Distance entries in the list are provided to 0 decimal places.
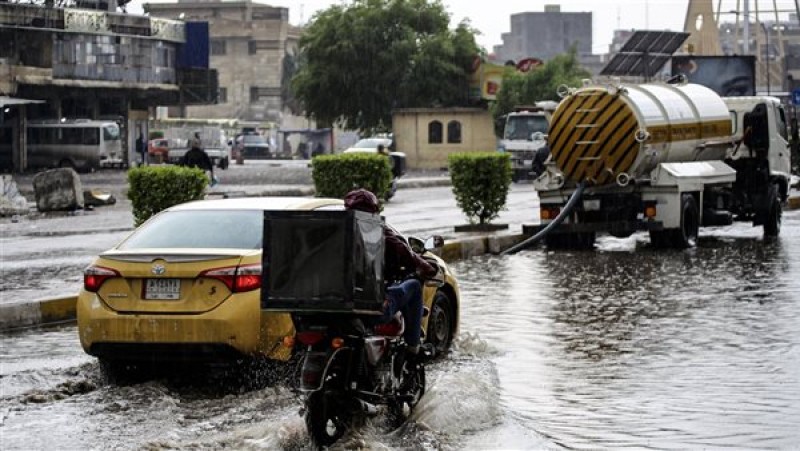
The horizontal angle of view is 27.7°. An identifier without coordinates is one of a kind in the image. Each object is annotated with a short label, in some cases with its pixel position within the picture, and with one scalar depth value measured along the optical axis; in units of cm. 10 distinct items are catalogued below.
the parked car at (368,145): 6286
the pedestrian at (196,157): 3456
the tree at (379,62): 8156
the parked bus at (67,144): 6644
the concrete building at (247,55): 13412
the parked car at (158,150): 8136
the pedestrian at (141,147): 7574
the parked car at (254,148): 9844
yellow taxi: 1091
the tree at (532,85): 7994
